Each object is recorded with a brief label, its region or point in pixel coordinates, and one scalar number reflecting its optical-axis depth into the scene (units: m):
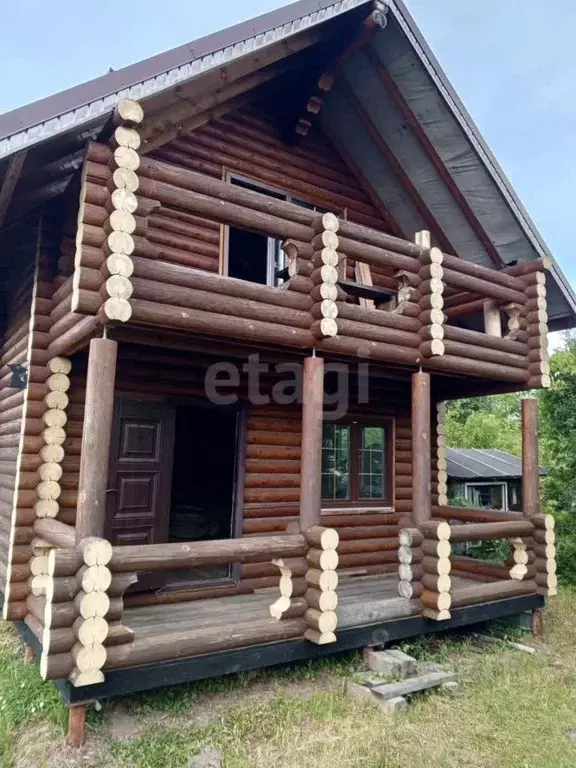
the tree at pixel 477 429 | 29.14
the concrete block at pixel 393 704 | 5.54
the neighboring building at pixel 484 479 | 15.95
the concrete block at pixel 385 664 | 6.14
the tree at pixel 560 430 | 11.65
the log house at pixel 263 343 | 5.13
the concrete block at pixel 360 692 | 5.72
